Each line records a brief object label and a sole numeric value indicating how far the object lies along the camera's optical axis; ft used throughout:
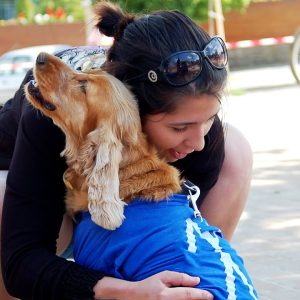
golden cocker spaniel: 9.23
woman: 9.70
